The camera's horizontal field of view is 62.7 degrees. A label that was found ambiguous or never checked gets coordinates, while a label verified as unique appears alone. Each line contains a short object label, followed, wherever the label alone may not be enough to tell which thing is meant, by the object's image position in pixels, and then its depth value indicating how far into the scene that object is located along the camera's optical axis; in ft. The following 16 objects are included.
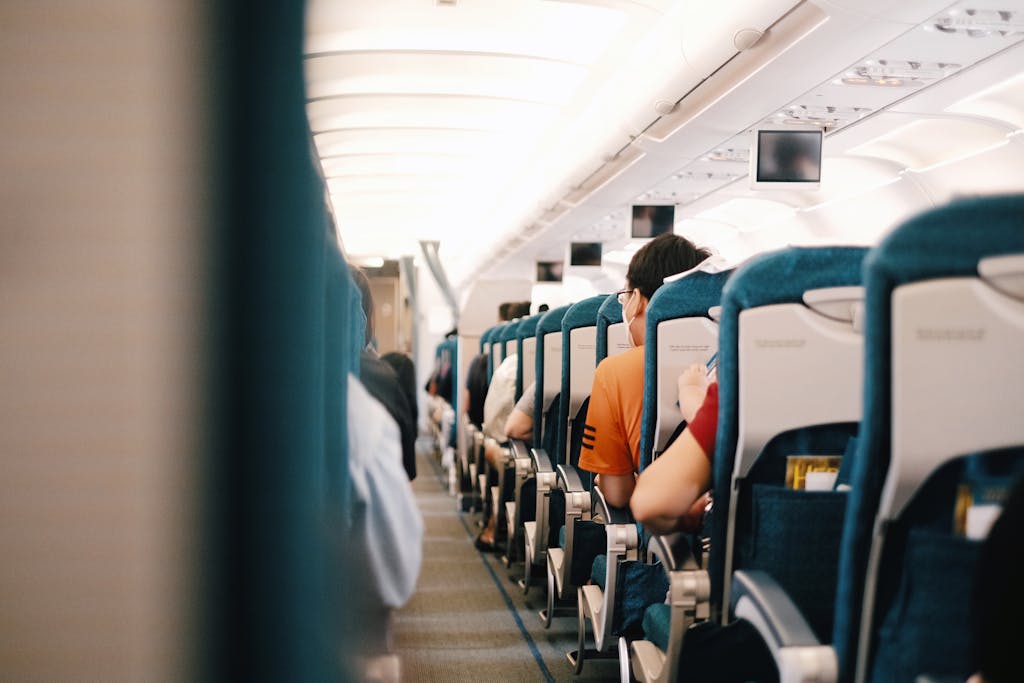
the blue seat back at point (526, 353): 16.87
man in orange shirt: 9.75
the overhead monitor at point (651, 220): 37.17
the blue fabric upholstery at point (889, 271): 4.08
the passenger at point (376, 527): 2.68
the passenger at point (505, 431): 16.22
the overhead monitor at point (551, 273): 54.39
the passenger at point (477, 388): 23.85
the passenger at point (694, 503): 6.28
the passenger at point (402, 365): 3.45
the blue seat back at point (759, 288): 5.97
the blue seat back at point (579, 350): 12.88
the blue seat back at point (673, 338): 8.43
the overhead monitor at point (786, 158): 25.18
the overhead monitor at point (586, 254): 48.24
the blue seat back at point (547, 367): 14.14
